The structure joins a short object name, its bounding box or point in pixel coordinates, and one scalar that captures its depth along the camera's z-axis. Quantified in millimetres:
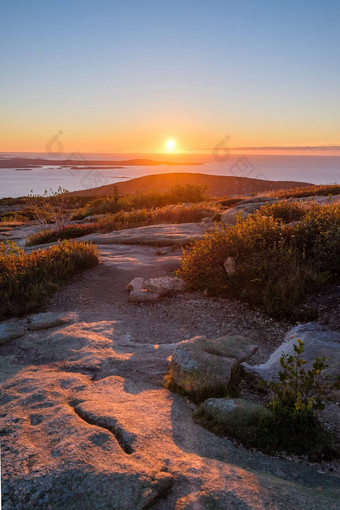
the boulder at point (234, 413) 4164
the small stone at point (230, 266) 9266
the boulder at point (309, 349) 5496
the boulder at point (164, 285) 9570
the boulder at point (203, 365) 4980
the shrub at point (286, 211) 13828
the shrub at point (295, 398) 4156
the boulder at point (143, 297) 9344
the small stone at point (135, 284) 9881
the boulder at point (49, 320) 8016
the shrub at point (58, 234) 17422
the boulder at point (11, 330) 7445
